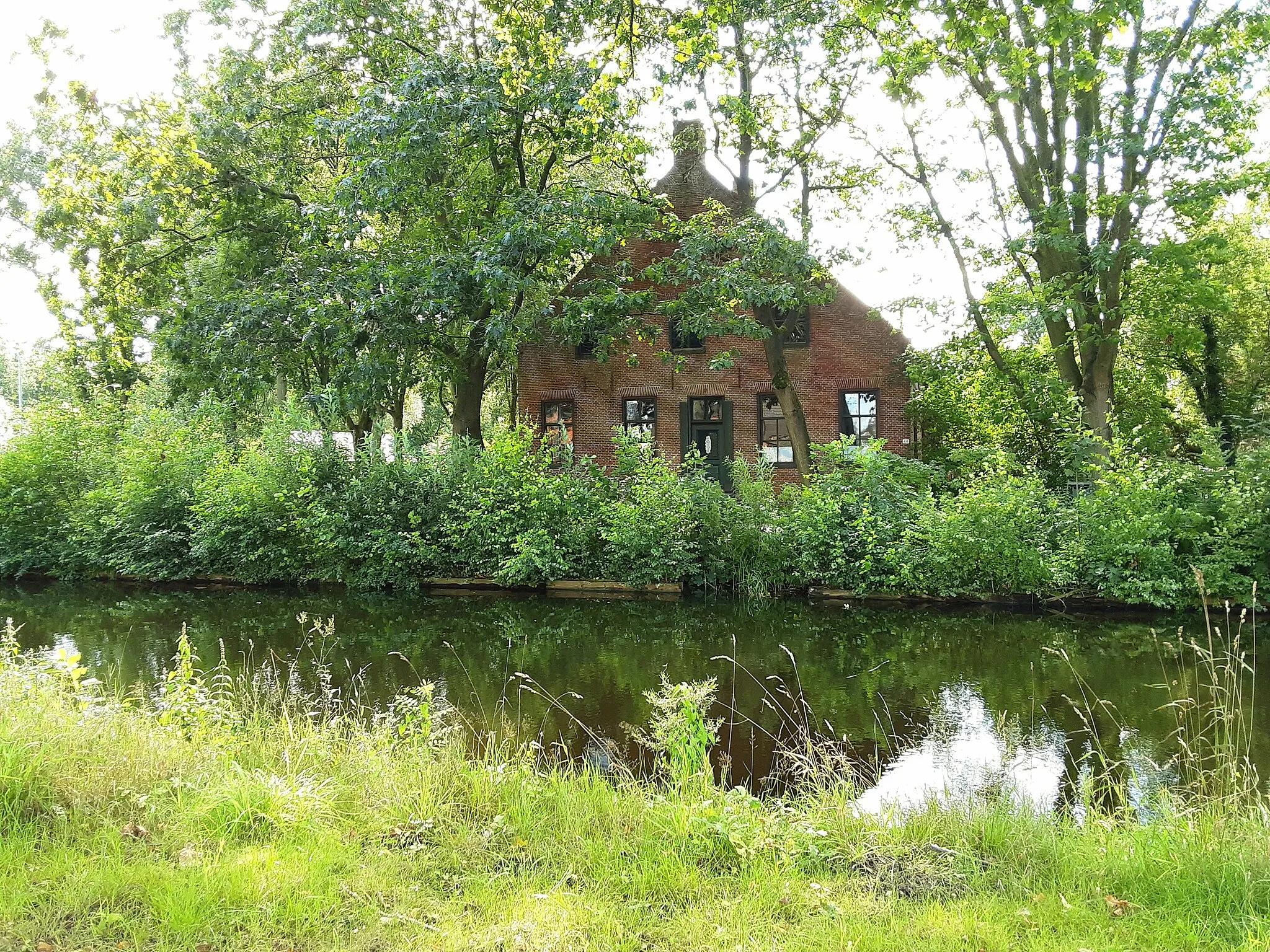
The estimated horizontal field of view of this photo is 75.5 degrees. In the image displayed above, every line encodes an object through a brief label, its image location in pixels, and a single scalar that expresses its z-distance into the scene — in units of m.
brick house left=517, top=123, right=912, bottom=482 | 20.78
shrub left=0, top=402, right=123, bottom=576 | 17.45
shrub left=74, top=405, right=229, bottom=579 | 16.58
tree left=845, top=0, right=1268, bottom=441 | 13.44
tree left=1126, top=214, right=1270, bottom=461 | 19.58
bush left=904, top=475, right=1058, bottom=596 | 12.40
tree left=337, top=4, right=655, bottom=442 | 14.37
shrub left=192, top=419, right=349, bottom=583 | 15.74
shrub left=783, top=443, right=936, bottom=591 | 13.27
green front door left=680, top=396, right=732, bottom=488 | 22.09
